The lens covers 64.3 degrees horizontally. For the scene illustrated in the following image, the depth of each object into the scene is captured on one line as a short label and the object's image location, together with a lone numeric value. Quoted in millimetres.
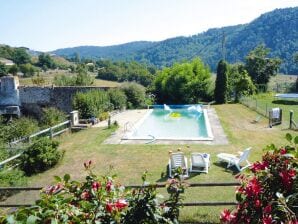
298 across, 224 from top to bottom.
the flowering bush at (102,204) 1588
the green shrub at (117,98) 16493
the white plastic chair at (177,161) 6591
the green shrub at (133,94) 18028
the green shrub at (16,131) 10476
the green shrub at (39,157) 7311
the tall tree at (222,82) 18916
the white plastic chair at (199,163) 6653
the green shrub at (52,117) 12013
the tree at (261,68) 24546
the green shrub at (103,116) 13727
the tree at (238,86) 19240
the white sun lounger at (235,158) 6733
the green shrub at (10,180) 6084
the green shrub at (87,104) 13537
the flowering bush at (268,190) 1509
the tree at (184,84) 19543
